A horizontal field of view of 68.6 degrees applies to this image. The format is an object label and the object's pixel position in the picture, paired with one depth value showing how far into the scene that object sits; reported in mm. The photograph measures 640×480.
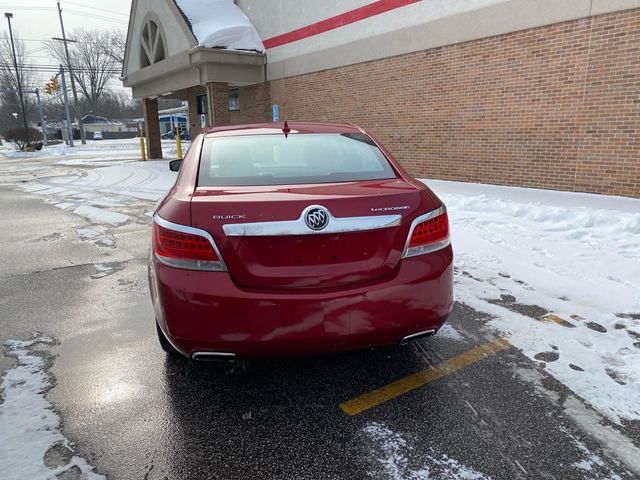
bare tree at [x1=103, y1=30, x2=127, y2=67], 73312
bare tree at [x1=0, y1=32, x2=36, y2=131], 49666
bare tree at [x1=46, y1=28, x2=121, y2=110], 74188
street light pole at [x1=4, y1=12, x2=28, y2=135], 38706
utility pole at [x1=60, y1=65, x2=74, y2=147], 42500
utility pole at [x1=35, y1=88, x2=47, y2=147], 45166
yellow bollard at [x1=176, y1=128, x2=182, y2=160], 19078
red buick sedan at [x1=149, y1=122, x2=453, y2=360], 2359
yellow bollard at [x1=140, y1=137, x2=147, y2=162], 22697
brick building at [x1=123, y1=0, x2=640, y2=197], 7996
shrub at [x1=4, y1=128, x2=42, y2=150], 38003
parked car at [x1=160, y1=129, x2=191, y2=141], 55250
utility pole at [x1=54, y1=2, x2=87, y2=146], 47938
